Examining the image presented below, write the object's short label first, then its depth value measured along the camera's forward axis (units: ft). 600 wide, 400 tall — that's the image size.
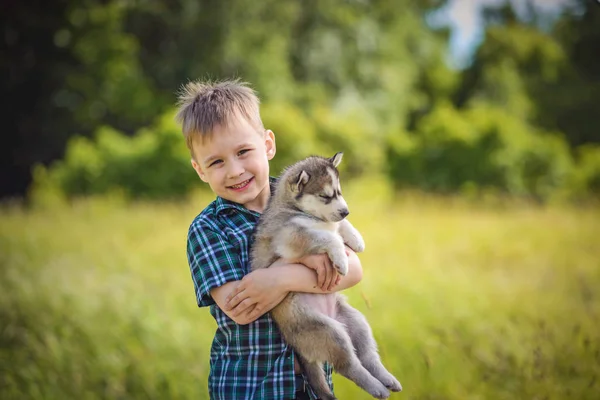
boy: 6.79
